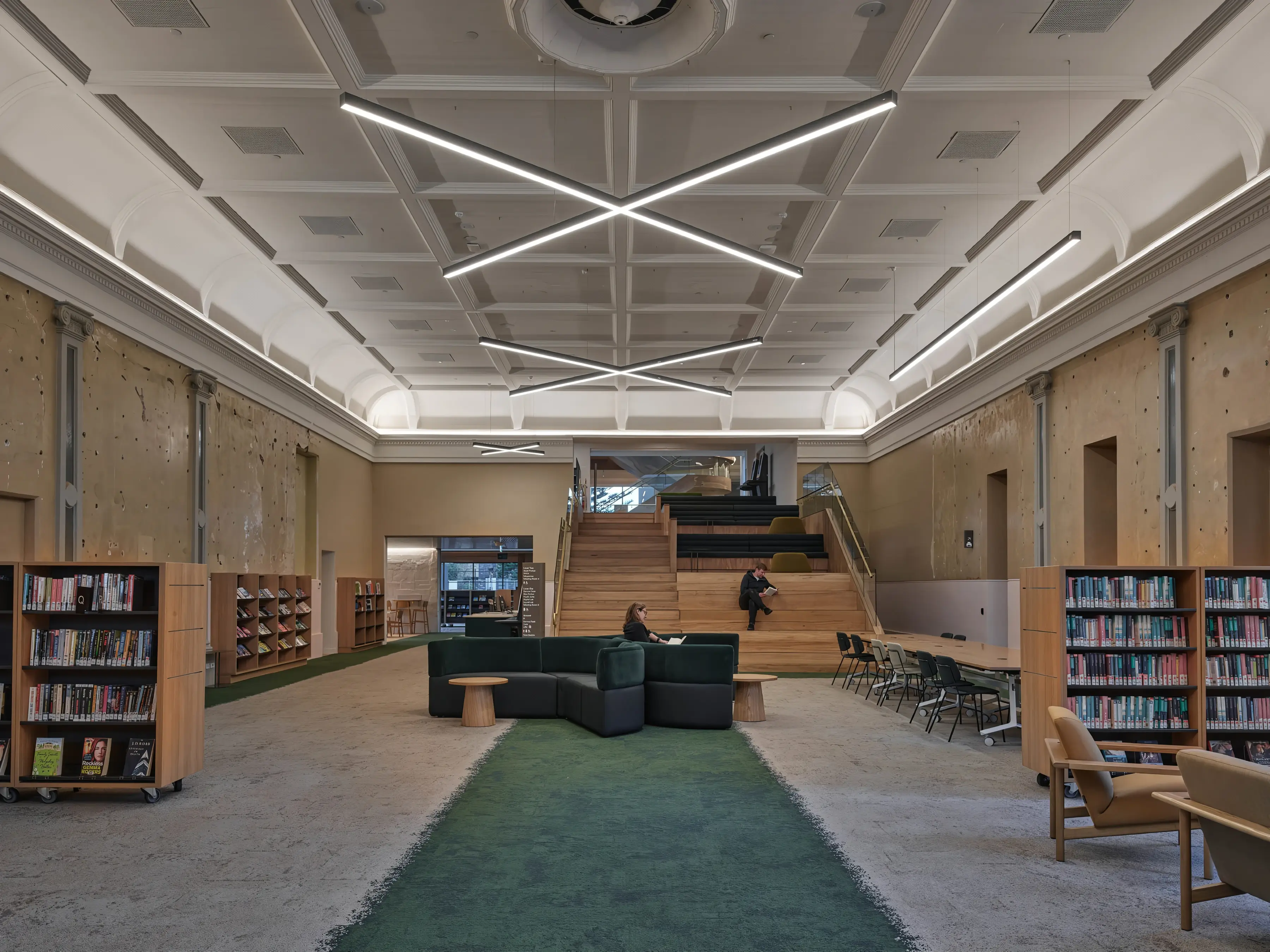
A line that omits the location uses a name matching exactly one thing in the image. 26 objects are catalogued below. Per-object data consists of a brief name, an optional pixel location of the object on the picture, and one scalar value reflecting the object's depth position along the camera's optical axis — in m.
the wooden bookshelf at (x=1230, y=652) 7.09
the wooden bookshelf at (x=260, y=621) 14.06
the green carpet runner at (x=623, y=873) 4.22
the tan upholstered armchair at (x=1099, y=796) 5.34
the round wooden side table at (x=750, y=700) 10.29
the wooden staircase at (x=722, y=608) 15.95
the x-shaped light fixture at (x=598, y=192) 6.80
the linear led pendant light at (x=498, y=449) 21.58
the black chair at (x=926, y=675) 9.73
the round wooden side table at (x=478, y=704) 9.98
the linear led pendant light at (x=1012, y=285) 9.30
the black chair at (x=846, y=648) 13.24
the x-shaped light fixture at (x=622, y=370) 13.59
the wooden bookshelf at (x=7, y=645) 6.93
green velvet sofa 9.47
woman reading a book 11.17
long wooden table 9.09
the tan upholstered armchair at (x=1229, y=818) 4.00
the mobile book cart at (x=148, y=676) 6.79
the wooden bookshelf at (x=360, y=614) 20.52
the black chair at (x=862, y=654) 12.74
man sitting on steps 16.83
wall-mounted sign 16.61
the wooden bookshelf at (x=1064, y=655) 7.03
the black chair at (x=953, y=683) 9.17
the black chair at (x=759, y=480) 27.00
